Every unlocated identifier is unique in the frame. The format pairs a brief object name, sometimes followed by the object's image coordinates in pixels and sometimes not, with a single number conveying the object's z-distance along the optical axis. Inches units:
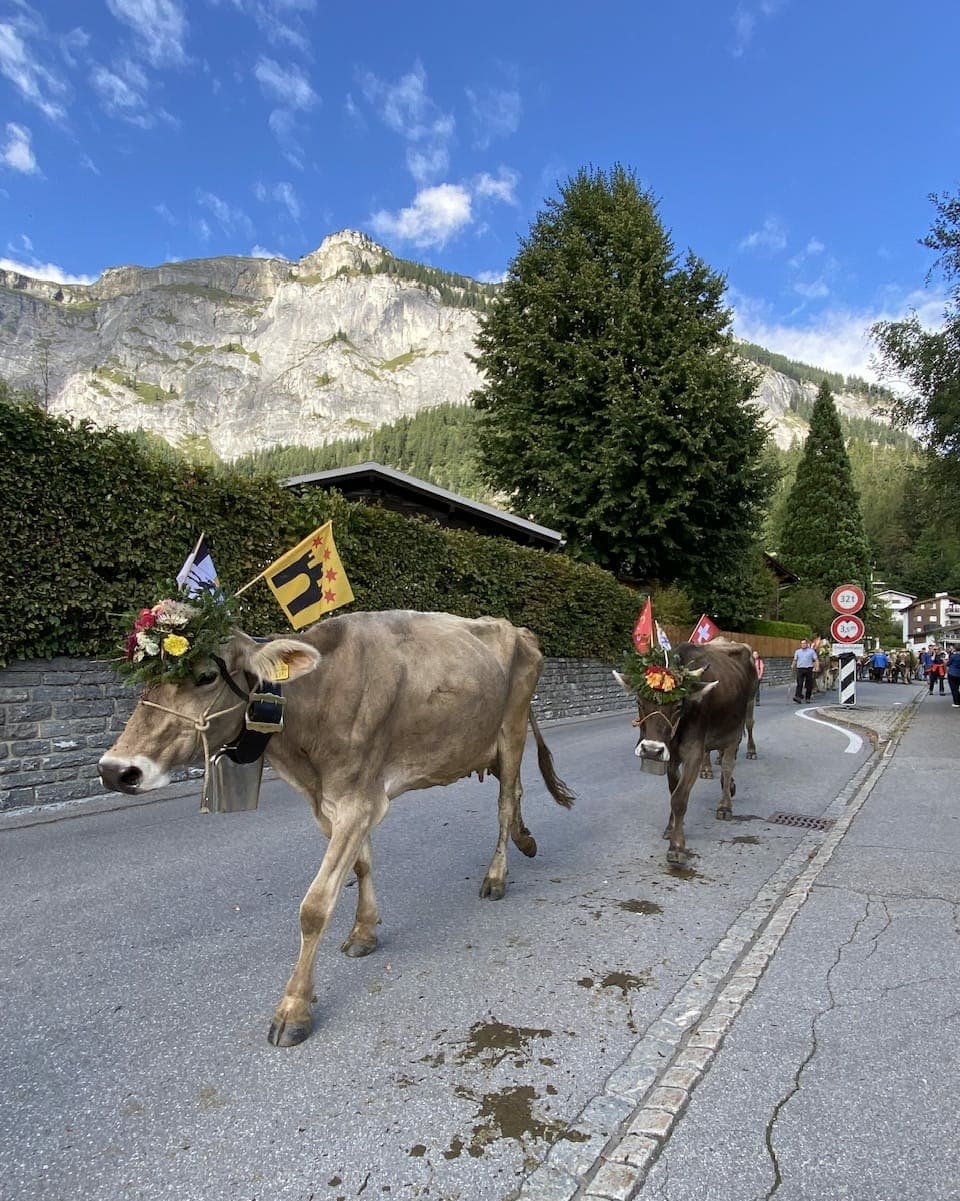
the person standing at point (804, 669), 940.6
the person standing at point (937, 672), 1286.9
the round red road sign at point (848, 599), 708.0
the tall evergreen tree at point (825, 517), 2773.1
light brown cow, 119.5
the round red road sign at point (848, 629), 707.4
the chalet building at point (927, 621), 3685.0
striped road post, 815.7
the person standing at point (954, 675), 874.8
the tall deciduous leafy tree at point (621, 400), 978.1
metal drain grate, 275.3
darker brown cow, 226.2
